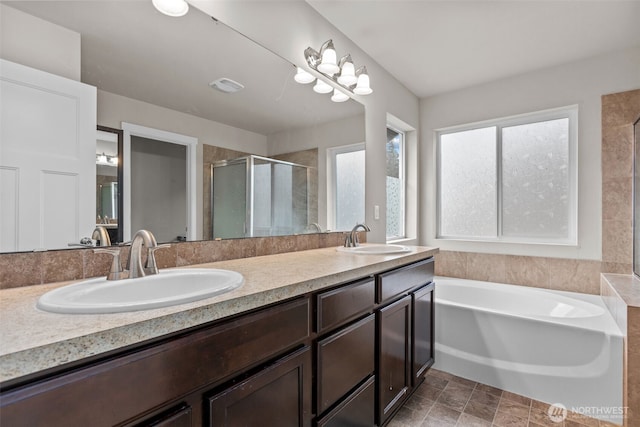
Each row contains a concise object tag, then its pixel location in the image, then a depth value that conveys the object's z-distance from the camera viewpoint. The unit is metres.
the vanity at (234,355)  0.53
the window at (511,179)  2.71
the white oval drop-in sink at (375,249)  1.78
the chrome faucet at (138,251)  0.99
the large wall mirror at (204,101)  1.07
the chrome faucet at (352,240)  2.05
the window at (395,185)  3.07
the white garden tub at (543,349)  1.77
